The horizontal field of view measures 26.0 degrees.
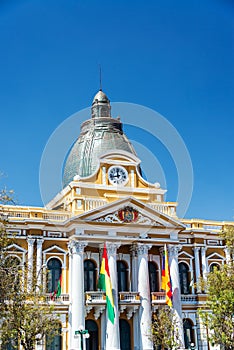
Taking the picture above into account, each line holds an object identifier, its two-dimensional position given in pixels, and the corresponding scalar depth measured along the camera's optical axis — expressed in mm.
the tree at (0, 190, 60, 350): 23922
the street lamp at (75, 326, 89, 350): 30516
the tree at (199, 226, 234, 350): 30547
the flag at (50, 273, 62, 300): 36438
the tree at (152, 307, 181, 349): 33562
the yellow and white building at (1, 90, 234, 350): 36562
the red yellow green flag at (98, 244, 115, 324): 35794
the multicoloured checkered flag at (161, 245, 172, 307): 37812
